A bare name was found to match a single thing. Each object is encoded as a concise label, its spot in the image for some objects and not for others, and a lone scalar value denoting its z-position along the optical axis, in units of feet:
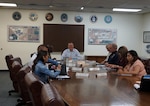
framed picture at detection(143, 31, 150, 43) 33.40
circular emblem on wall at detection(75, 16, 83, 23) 32.94
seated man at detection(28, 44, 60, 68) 17.76
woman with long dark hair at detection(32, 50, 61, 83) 12.16
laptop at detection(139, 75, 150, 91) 8.66
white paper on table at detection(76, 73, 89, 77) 12.76
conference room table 7.13
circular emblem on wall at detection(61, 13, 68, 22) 32.61
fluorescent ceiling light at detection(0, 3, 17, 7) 27.53
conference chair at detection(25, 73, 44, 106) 5.93
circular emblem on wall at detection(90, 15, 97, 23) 33.24
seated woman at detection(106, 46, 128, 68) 16.11
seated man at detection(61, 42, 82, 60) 24.16
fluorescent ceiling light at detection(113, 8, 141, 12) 29.96
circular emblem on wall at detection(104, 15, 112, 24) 33.61
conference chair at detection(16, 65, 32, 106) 10.99
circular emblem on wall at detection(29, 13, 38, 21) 31.94
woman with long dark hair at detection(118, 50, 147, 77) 13.27
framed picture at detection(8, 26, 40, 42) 31.78
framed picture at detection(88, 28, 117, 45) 33.35
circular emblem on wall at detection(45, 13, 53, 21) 32.22
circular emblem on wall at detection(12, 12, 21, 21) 31.65
